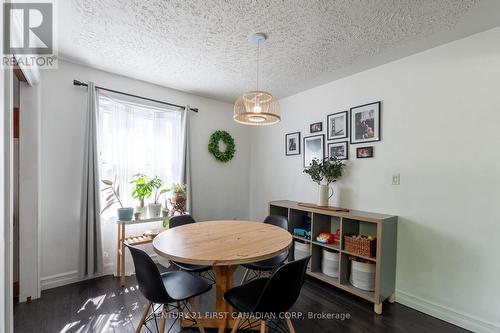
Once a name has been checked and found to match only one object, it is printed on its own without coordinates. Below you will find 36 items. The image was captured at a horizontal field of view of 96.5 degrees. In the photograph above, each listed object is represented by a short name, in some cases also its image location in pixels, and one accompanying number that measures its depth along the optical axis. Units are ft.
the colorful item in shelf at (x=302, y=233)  9.43
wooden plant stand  8.56
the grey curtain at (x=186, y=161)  11.11
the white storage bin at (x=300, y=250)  9.28
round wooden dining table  4.63
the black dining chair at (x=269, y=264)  6.81
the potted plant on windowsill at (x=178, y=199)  9.95
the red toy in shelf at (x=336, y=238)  8.84
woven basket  7.33
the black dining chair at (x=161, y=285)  4.56
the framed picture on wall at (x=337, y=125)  9.30
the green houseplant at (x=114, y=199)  8.70
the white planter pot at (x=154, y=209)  9.46
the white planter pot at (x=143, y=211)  9.17
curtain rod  8.47
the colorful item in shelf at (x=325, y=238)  8.66
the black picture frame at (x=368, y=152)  8.50
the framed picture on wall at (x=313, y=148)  10.16
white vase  9.16
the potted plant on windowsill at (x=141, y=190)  9.16
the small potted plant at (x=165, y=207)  9.73
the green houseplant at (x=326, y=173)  9.10
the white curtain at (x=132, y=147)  9.24
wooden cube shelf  7.04
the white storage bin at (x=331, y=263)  8.31
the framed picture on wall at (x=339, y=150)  9.24
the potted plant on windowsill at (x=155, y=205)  9.46
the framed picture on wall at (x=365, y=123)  8.36
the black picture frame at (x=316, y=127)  10.27
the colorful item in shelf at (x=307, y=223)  10.13
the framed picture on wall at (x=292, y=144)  11.28
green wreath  12.35
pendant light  6.46
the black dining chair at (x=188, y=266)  6.64
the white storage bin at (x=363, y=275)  7.36
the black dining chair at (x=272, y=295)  4.26
